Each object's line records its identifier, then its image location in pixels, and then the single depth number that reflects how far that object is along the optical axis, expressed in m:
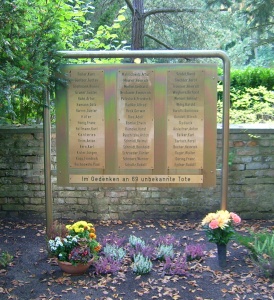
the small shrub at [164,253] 4.48
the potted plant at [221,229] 4.26
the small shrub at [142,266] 4.15
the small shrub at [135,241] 4.67
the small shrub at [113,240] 4.87
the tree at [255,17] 13.02
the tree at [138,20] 10.98
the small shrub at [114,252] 4.43
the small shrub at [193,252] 4.57
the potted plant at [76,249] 4.11
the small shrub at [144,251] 4.49
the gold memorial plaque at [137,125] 4.60
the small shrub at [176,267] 4.19
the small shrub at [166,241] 4.89
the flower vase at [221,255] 4.39
